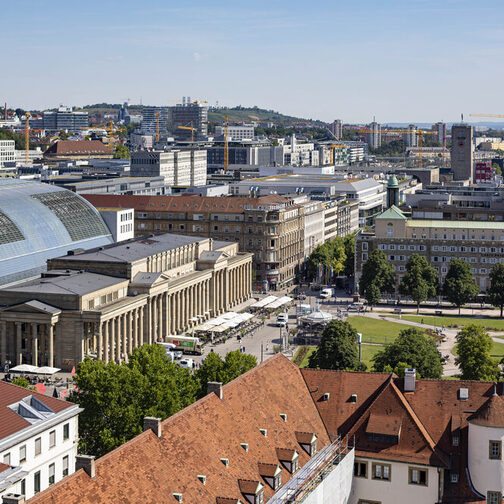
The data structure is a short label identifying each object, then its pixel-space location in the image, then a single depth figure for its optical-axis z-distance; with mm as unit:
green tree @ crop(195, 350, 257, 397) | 113500
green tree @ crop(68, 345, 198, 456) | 99725
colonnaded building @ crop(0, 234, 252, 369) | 151375
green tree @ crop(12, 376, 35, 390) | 116494
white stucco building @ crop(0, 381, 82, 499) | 87188
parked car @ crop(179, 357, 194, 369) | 152125
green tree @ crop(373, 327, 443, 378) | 127250
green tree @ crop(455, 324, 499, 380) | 133875
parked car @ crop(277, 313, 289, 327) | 187475
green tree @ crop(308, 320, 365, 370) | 134250
